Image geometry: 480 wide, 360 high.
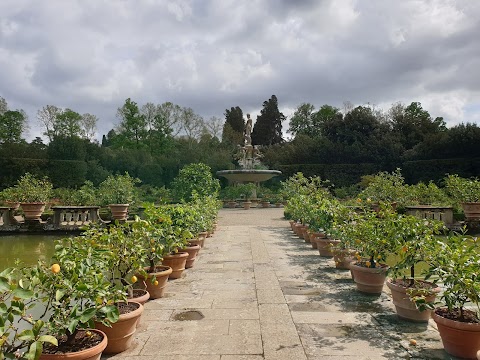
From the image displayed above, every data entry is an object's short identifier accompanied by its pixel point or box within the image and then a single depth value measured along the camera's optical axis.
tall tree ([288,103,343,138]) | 45.75
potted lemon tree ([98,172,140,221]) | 13.69
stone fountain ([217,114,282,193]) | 22.59
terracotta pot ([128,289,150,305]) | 3.70
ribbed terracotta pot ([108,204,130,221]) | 13.57
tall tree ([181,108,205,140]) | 38.31
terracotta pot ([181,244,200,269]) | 6.41
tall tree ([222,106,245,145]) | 38.81
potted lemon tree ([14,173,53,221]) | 12.63
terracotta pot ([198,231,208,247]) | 8.21
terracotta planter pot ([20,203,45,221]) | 12.59
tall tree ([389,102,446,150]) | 29.67
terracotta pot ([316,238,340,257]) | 7.31
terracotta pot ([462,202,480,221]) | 11.84
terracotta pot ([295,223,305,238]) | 10.00
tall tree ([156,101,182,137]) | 38.78
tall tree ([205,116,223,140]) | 37.91
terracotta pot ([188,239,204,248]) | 6.92
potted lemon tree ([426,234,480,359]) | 2.95
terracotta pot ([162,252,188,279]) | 5.55
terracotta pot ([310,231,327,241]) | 7.94
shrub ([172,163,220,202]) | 15.53
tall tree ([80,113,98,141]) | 37.91
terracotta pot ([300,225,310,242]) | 9.22
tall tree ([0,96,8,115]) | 34.84
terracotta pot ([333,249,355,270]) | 6.00
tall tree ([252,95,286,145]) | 42.22
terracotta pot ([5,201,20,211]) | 13.78
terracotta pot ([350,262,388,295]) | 4.79
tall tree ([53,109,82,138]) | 35.84
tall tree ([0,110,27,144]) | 33.89
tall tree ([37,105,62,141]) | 35.62
